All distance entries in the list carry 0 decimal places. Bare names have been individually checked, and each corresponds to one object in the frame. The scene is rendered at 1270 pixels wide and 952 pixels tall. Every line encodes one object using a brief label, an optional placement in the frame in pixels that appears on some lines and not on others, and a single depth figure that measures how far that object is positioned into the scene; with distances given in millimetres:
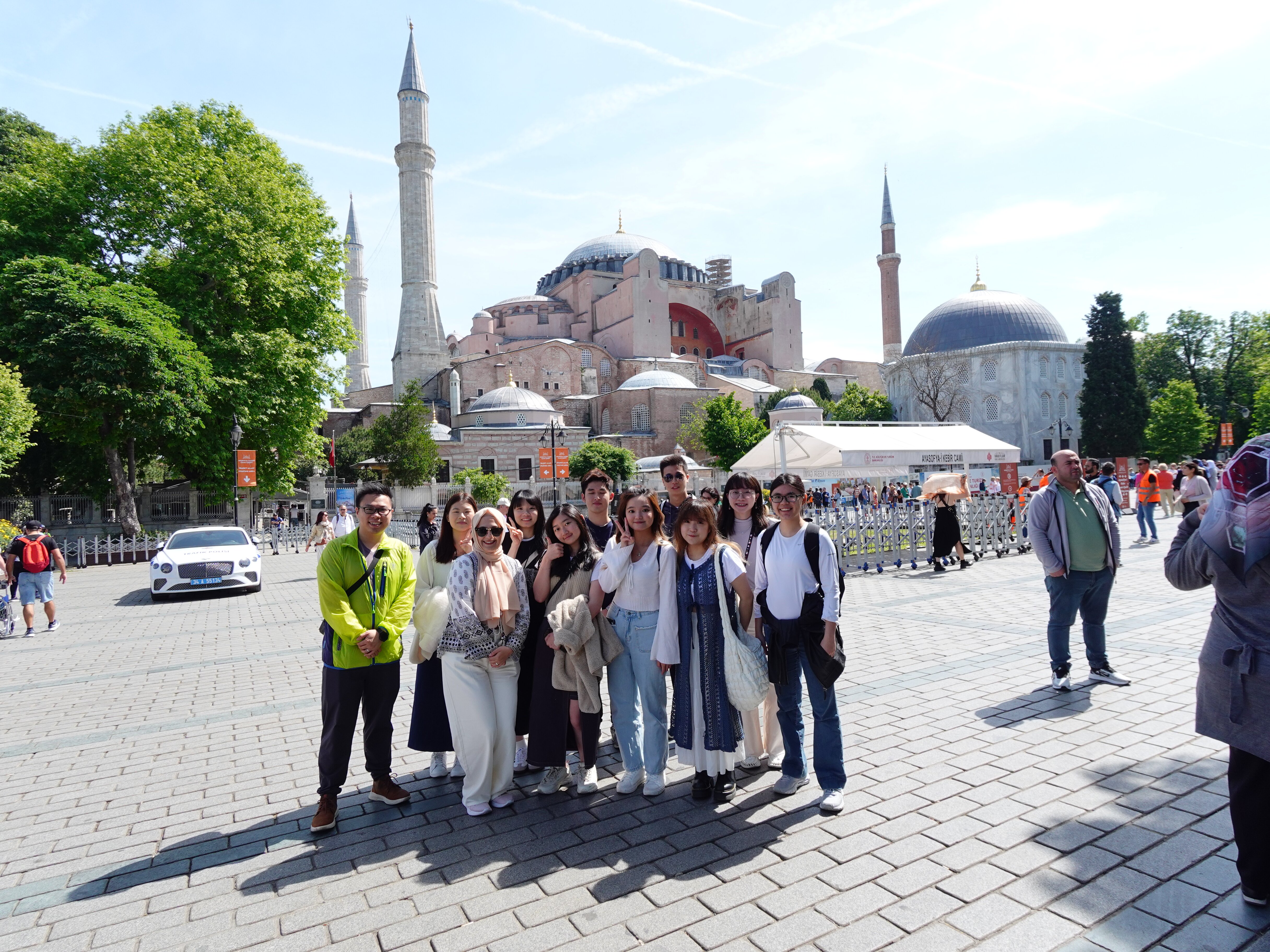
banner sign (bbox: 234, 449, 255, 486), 19094
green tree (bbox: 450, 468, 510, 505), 34969
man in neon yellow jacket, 3455
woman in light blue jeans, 3672
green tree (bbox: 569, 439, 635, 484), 40906
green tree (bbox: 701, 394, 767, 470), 43156
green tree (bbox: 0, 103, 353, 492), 19562
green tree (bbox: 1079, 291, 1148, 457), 41594
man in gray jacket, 5145
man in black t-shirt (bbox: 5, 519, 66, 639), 8883
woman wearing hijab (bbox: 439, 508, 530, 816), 3609
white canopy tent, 12633
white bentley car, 11961
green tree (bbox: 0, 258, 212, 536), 18078
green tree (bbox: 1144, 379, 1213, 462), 40906
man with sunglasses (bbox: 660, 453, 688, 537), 4816
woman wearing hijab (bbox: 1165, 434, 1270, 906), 2451
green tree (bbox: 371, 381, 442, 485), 36312
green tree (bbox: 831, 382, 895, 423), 50875
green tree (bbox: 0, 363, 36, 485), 16344
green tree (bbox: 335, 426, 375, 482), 39719
